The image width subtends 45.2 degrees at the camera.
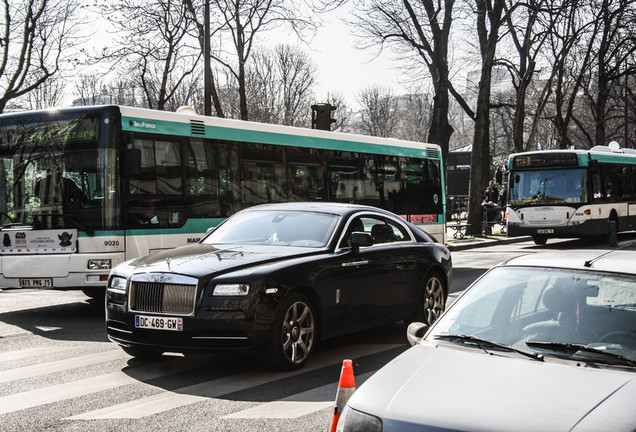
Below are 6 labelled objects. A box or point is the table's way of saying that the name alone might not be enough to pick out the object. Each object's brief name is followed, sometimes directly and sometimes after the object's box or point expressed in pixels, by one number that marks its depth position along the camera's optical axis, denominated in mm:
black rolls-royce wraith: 6711
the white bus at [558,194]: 23875
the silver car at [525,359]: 3129
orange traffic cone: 4336
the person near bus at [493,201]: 31234
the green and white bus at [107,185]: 10859
